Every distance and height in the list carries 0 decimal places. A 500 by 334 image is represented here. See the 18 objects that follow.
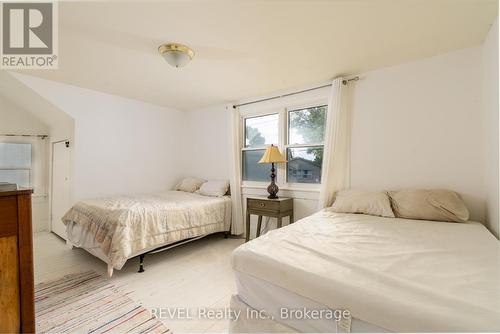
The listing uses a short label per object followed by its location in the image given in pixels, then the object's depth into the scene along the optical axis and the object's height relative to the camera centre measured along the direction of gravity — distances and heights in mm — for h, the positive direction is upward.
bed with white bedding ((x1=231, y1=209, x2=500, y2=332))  753 -476
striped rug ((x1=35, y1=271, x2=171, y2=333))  1533 -1114
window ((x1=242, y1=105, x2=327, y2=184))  2988 +365
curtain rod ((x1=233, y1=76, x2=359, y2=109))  2594 +1024
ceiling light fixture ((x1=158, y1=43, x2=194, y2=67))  1996 +1053
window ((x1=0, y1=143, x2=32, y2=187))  3385 +69
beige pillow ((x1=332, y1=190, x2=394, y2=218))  2096 -369
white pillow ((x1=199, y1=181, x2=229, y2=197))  3564 -359
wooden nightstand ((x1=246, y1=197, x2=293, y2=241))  2775 -539
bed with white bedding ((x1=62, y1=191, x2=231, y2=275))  2178 -645
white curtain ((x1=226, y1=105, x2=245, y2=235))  3445 +1
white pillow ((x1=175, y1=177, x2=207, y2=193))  3934 -315
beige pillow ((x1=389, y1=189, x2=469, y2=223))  1850 -349
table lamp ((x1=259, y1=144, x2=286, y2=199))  2924 +99
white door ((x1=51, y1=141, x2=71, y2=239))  3256 -265
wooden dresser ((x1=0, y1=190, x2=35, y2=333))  860 -388
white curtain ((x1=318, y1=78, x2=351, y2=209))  2605 +227
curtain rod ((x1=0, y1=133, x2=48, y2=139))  3331 +505
